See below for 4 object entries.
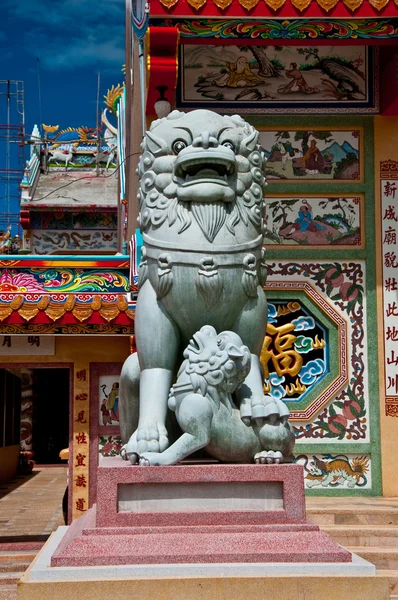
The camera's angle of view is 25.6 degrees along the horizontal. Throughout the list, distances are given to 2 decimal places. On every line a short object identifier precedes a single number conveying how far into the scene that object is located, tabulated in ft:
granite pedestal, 11.59
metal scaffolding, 78.79
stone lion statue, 14.44
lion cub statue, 13.23
